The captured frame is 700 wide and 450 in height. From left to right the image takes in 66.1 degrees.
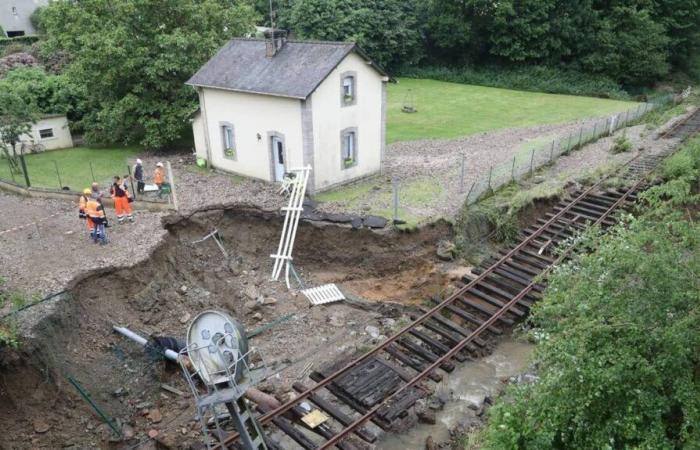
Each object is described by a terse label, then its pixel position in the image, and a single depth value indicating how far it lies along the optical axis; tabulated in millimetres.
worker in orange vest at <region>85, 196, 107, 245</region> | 16375
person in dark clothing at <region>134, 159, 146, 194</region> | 21172
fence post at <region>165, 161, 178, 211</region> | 18719
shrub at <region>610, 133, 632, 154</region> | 26031
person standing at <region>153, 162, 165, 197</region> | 20984
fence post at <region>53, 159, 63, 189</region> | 23192
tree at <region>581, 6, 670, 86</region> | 48188
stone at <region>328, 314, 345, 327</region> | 16209
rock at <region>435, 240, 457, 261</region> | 18859
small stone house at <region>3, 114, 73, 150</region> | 28922
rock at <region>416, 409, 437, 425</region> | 12266
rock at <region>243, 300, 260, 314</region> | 16875
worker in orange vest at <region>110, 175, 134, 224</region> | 18062
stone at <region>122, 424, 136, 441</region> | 12219
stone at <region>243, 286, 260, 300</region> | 17453
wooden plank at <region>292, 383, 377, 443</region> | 11180
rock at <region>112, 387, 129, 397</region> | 13095
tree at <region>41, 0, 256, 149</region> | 26016
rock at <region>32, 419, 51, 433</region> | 11625
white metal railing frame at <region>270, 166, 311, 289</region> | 18734
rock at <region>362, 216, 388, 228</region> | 19109
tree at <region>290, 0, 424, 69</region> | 49656
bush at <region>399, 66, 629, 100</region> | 48303
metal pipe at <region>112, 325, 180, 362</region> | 13656
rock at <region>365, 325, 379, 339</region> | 15516
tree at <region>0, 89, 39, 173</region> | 24328
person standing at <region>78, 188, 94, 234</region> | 16484
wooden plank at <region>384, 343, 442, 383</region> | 12907
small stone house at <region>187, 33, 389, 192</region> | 21141
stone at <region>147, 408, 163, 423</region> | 12750
